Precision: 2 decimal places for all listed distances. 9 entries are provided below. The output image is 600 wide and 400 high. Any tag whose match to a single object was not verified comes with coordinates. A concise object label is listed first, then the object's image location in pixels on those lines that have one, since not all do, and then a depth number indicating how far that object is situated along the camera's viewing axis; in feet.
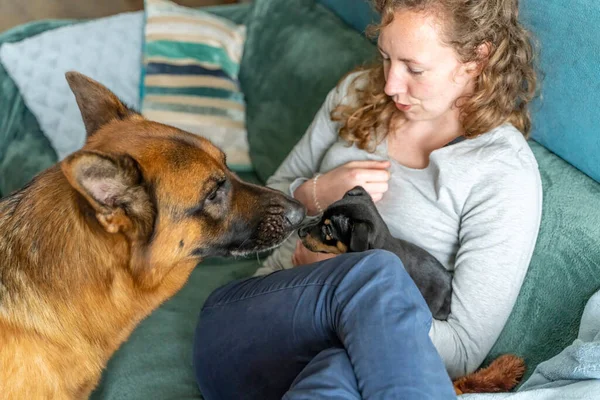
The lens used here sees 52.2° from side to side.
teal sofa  4.95
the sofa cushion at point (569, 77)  4.76
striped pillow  8.75
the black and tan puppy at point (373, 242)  5.33
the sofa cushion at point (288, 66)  7.75
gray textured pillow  8.58
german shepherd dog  4.26
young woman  4.14
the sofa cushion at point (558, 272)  4.80
